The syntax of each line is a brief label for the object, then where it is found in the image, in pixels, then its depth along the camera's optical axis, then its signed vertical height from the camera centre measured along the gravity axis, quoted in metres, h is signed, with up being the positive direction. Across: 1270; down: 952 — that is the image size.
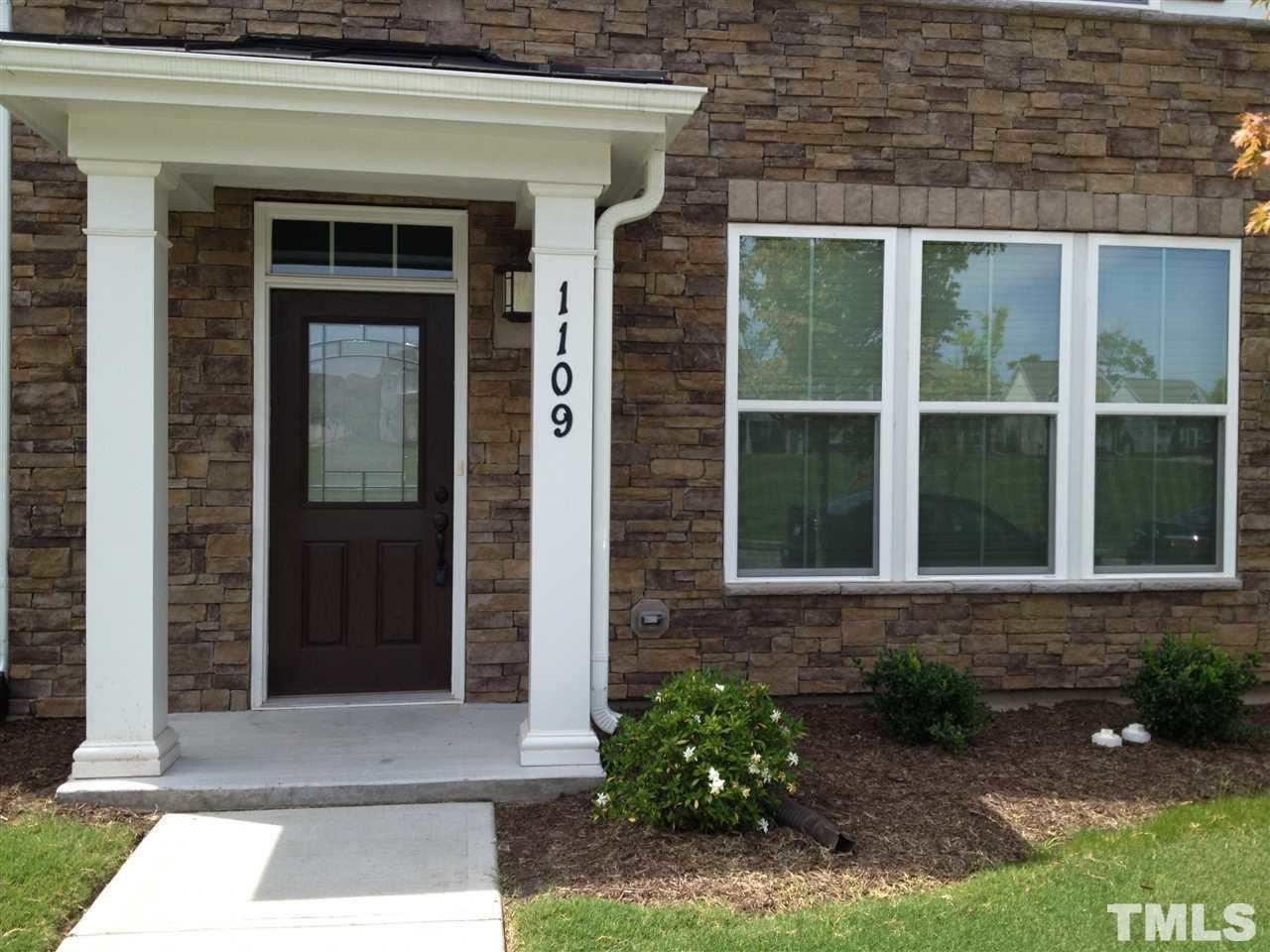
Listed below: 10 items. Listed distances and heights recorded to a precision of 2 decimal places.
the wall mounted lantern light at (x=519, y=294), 5.74 +0.91
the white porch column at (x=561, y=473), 4.86 -0.03
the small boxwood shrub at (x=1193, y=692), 5.59 -1.13
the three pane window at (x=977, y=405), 6.11 +0.37
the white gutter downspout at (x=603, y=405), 5.08 +0.30
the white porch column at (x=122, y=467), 4.56 -0.02
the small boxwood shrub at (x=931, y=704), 5.48 -1.18
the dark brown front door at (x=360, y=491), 5.93 -0.14
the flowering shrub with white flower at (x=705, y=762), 4.26 -1.16
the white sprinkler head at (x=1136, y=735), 5.71 -1.37
